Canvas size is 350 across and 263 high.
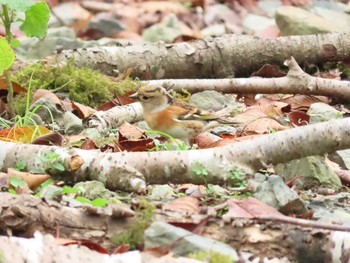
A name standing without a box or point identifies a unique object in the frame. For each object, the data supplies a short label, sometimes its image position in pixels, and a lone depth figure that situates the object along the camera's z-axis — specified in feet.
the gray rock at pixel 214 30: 82.46
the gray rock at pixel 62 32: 75.39
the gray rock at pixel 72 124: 41.63
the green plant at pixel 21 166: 32.14
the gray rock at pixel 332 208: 29.25
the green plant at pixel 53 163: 31.04
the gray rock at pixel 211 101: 48.32
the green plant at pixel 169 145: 36.85
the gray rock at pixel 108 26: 83.30
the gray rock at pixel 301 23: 65.00
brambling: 39.45
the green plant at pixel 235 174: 30.27
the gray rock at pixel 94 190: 29.99
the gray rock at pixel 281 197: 28.37
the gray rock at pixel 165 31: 78.19
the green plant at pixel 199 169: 30.22
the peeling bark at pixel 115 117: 41.93
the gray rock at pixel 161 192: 31.01
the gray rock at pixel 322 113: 45.46
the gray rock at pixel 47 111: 43.14
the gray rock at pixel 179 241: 23.85
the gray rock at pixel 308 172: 33.96
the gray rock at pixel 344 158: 38.14
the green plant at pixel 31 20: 38.99
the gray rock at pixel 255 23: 83.94
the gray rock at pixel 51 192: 28.52
